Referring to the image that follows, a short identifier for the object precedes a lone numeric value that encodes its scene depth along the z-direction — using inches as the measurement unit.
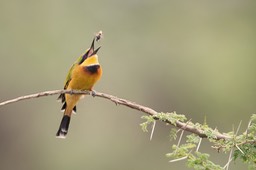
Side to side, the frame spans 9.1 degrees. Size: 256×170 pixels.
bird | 427.2
